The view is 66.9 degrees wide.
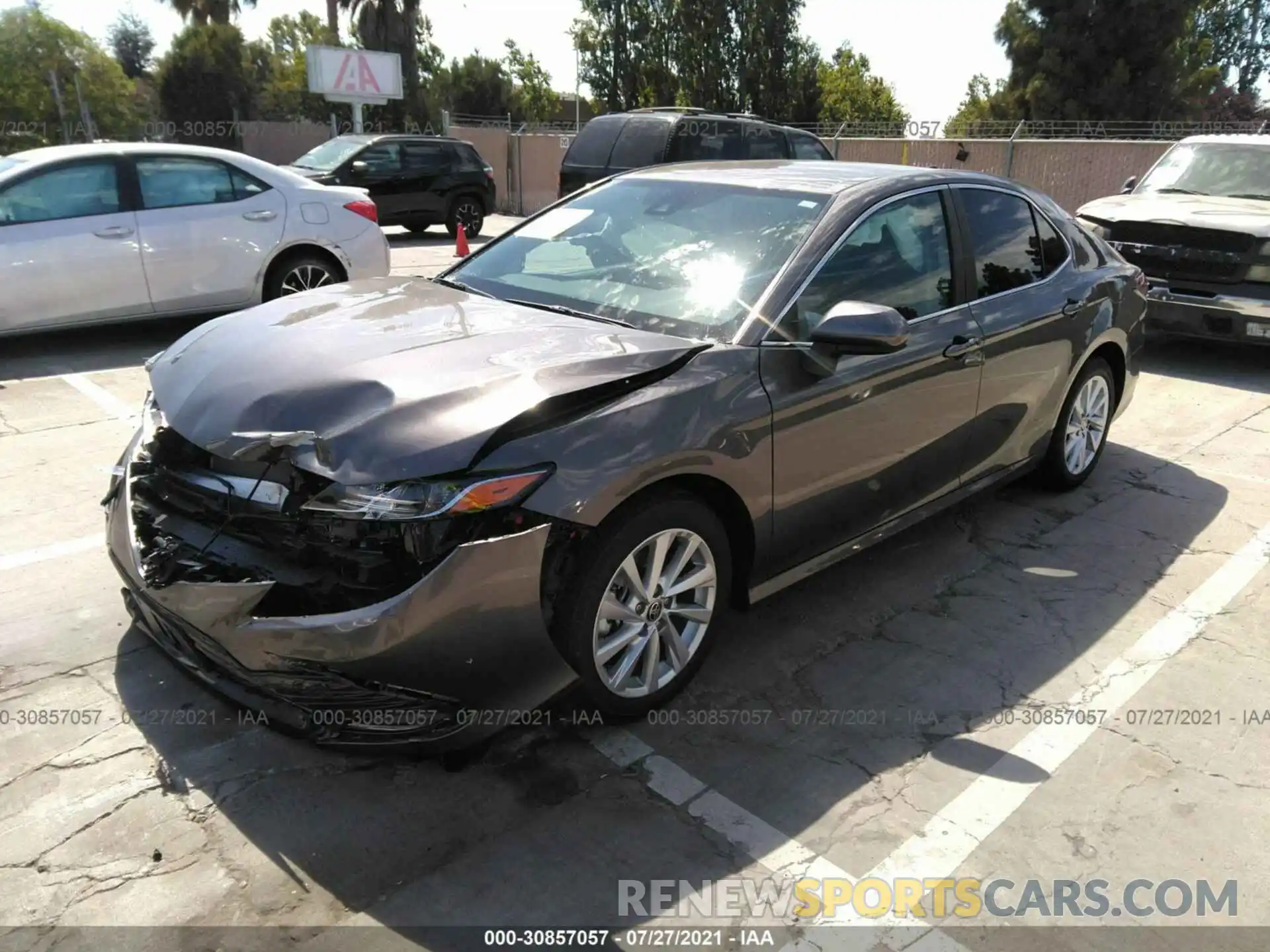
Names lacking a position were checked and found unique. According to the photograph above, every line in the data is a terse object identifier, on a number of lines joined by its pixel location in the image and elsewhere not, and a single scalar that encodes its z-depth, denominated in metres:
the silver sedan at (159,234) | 6.99
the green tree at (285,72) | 53.25
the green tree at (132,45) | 76.69
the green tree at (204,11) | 48.91
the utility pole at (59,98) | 37.59
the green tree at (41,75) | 39.94
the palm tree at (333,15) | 38.59
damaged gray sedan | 2.55
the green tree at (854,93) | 48.31
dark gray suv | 11.64
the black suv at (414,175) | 14.94
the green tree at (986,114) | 28.97
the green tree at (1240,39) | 58.59
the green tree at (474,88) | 48.16
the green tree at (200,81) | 43.84
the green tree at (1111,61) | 31.44
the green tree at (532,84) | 57.31
